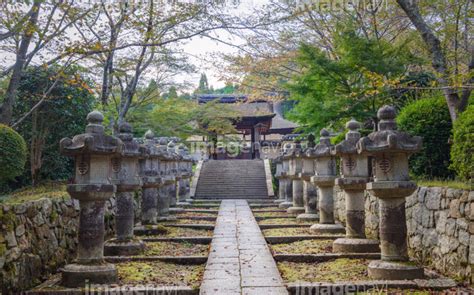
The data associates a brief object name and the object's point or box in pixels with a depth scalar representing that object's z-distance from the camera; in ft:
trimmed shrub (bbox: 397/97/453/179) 25.73
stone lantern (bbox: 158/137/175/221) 36.17
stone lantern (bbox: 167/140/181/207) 41.72
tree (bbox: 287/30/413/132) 34.30
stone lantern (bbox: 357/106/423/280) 17.89
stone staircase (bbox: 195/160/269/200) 68.23
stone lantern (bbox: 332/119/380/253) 23.32
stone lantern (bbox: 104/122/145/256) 23.27
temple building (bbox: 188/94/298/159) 103.96
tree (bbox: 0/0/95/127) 24.69
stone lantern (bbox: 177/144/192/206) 54.24
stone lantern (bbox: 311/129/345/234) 29.71
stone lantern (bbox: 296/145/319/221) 36.11
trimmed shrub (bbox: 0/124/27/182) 23.06
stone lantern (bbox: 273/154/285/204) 55.71
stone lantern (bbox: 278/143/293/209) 48.67
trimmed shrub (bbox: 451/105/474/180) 18.85
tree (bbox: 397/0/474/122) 24.44
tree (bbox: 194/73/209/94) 129.28
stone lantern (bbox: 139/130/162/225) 30.08
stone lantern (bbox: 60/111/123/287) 17.65
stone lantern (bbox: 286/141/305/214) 41.93
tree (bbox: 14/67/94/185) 33.40
